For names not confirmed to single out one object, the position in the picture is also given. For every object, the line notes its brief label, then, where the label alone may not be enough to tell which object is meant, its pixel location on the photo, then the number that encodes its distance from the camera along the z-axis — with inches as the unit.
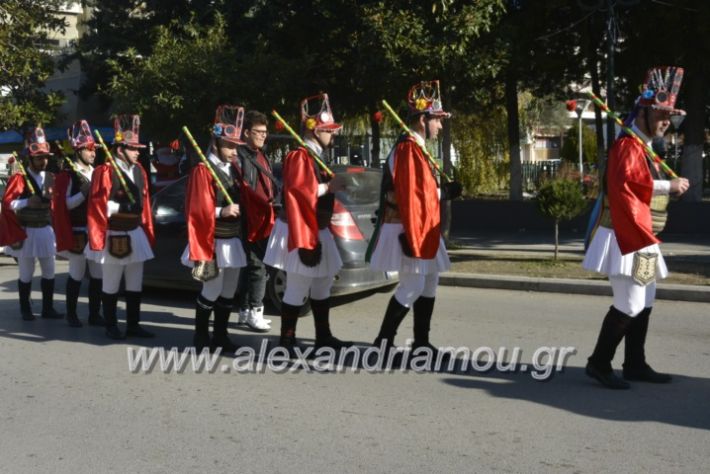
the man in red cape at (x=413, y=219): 254.4
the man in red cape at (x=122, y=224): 311.3
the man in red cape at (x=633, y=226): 230.1
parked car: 347.6
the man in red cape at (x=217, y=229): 281.1
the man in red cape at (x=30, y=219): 358.3
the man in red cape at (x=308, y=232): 269.3
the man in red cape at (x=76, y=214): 337.1
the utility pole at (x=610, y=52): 506.2
